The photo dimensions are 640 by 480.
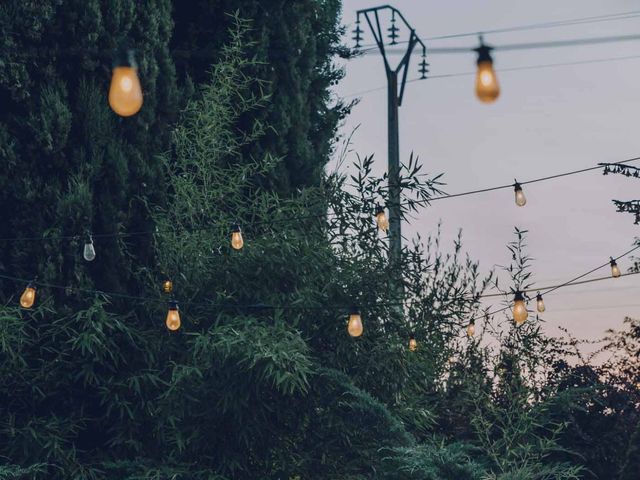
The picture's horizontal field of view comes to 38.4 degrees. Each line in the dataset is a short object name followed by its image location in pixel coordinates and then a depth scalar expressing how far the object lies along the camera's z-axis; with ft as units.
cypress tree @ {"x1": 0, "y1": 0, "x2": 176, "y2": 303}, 31.63
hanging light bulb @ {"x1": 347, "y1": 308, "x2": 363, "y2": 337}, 25.36
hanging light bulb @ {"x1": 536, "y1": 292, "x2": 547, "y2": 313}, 34.37
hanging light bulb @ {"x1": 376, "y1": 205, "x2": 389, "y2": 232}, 27.86
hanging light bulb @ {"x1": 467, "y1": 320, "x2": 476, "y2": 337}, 36.45
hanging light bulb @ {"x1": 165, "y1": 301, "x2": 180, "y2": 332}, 26.35
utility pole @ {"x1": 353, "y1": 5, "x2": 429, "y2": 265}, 34.58
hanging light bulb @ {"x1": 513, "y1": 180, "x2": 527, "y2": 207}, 25.49
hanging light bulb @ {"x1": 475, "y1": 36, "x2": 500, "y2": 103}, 13.62
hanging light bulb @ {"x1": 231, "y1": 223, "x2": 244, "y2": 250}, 26.20
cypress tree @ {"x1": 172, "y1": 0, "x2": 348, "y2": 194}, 38.83
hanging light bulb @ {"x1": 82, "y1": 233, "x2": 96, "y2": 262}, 24.94
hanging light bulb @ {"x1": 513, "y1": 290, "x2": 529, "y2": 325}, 25.67
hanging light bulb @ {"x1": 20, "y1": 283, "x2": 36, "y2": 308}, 27.48
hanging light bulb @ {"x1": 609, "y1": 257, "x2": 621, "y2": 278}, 32.30
